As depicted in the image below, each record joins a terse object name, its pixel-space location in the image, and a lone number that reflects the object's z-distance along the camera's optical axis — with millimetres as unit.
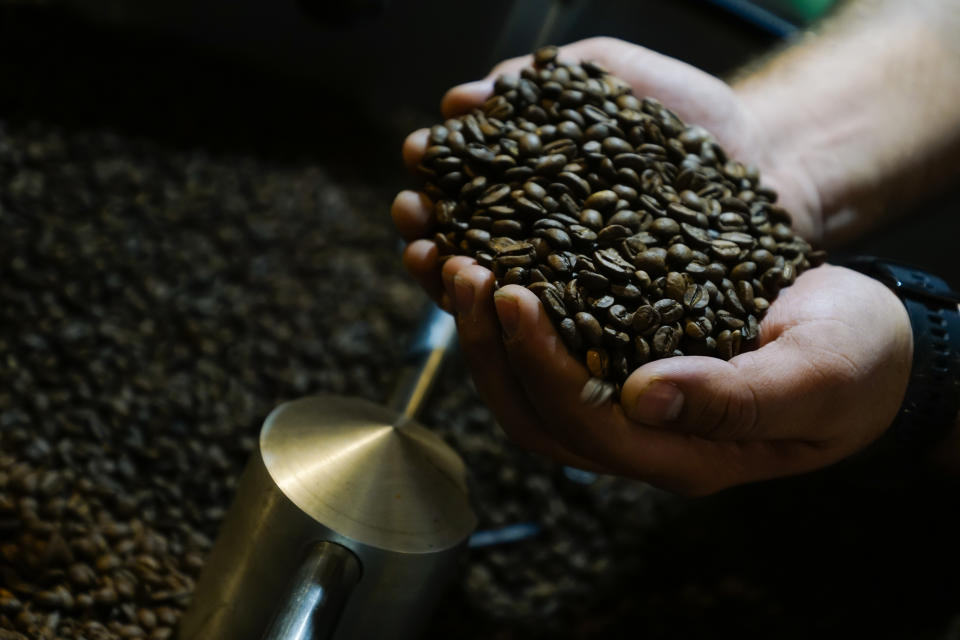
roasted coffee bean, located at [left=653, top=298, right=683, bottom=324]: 513
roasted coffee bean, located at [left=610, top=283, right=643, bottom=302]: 513
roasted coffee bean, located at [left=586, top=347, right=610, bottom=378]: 506
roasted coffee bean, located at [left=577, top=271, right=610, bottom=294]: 512
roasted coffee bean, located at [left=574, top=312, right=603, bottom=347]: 504
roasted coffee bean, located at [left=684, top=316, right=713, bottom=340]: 514
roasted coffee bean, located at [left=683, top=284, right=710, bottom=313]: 518
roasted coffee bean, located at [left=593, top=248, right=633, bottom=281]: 516
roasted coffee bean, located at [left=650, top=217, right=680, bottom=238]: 531
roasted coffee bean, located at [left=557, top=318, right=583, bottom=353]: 503
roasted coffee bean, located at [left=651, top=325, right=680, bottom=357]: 508
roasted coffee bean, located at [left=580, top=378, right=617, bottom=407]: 503
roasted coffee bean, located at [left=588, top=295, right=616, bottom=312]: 509
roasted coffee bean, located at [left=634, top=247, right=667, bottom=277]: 520
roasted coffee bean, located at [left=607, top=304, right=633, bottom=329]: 507
